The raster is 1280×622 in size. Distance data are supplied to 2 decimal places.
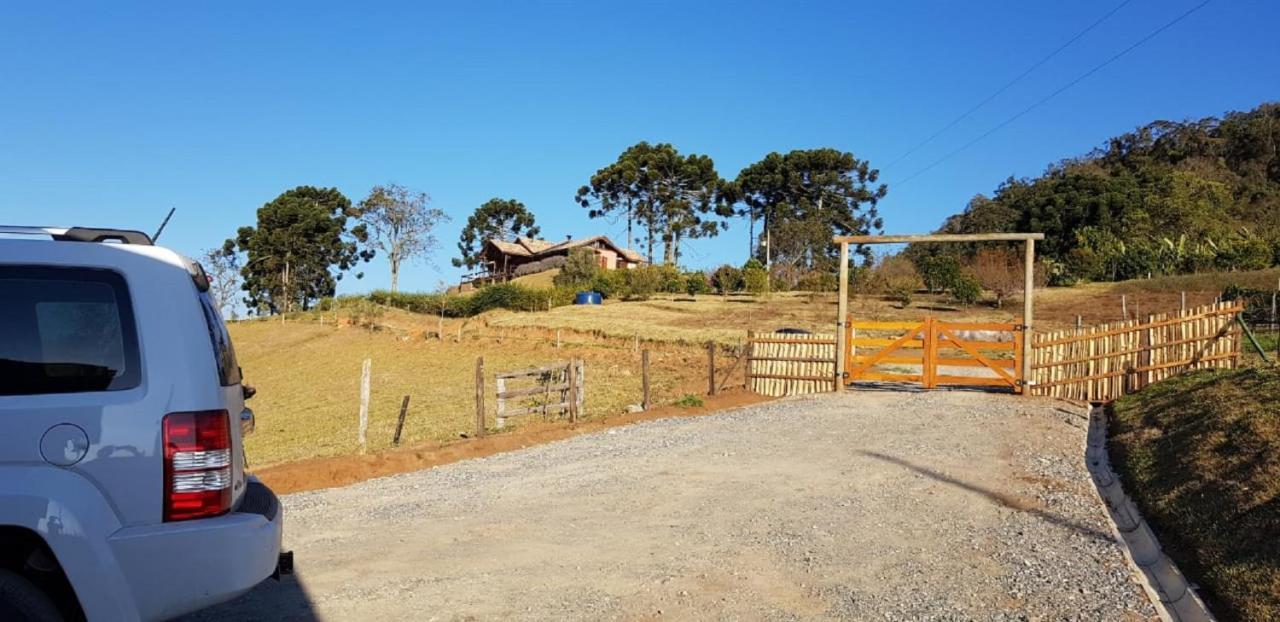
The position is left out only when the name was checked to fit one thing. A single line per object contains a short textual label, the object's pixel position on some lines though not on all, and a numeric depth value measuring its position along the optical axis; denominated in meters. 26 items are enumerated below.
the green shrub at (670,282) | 54.19
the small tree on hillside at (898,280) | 41.94
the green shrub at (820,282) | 46.00
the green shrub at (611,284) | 53.22
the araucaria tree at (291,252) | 67.81
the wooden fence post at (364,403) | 12.93
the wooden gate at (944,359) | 17.72
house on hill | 69.31
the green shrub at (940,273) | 40.84
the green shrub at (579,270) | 55.59
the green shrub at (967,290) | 38.31
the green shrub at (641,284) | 52.78
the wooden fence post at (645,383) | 16.86
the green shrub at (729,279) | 53.19
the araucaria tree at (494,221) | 93.00
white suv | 3.13
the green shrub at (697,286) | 53.56
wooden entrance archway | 17.33
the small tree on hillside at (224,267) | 55.19
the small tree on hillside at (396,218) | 65.69
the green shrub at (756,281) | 49.75
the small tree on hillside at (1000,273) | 38.19
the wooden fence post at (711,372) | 18.47
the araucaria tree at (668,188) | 71.88
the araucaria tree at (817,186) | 69.12
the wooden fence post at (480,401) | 13.76
